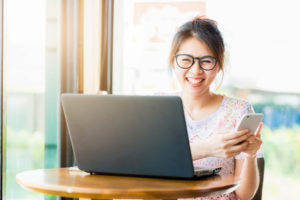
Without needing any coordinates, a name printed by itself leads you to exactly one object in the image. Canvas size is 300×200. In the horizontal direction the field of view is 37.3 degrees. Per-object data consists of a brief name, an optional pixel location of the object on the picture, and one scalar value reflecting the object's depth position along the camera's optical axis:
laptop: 1.15
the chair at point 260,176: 1.81
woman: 1.67
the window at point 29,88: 2.31
